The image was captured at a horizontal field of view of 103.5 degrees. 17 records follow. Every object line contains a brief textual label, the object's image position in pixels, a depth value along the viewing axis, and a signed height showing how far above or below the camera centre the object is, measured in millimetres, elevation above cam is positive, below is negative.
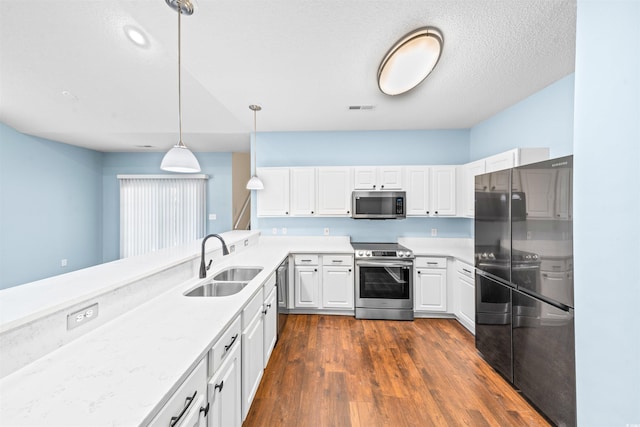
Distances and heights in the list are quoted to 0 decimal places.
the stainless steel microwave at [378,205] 3484 +106
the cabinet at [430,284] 3244 -921
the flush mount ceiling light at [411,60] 1734 +1170
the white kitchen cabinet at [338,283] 3332 -933
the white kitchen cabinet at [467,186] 3193 +360
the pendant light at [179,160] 1679 +349
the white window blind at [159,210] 5277 +40
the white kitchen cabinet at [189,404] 774 -663
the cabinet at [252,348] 1533 -916
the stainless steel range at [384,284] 3221 -915
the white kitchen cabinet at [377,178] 3602 +497
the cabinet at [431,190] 3531 +320
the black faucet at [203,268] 1911 -426
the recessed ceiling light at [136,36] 2061 +1500
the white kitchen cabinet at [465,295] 2816 -957
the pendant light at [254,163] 3031 +741
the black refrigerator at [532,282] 1540 -496
